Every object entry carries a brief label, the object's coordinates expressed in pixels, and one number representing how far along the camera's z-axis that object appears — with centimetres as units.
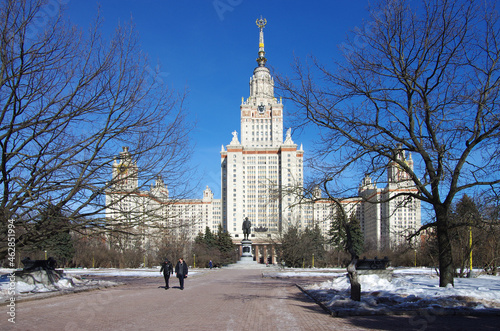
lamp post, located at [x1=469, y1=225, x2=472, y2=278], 1955
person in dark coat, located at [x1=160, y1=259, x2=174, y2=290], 1859
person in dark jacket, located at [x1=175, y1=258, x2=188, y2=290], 1827
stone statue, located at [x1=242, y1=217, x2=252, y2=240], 6511
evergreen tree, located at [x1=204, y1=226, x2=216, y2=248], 7581
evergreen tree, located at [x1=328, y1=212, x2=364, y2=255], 5987
